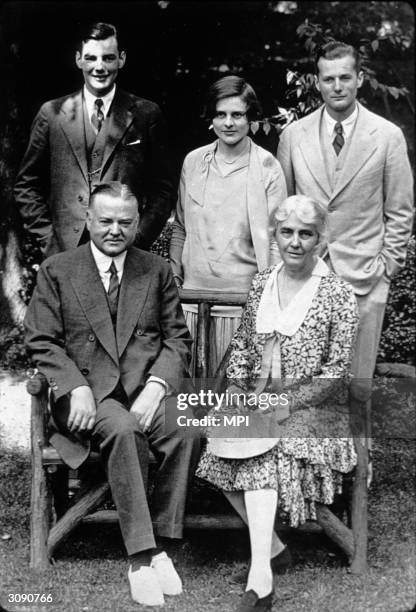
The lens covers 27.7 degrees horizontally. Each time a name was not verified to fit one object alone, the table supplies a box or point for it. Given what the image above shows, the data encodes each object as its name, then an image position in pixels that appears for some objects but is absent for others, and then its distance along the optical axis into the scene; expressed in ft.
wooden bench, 11.09
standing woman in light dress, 12.50
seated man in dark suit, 10.43
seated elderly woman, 10.55
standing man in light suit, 12.48
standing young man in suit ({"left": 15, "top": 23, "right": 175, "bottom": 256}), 12.81
